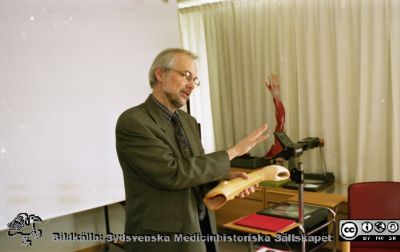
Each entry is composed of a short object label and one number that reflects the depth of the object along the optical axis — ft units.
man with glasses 4.91
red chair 7.48
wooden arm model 4.79
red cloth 6.28
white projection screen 8.30
